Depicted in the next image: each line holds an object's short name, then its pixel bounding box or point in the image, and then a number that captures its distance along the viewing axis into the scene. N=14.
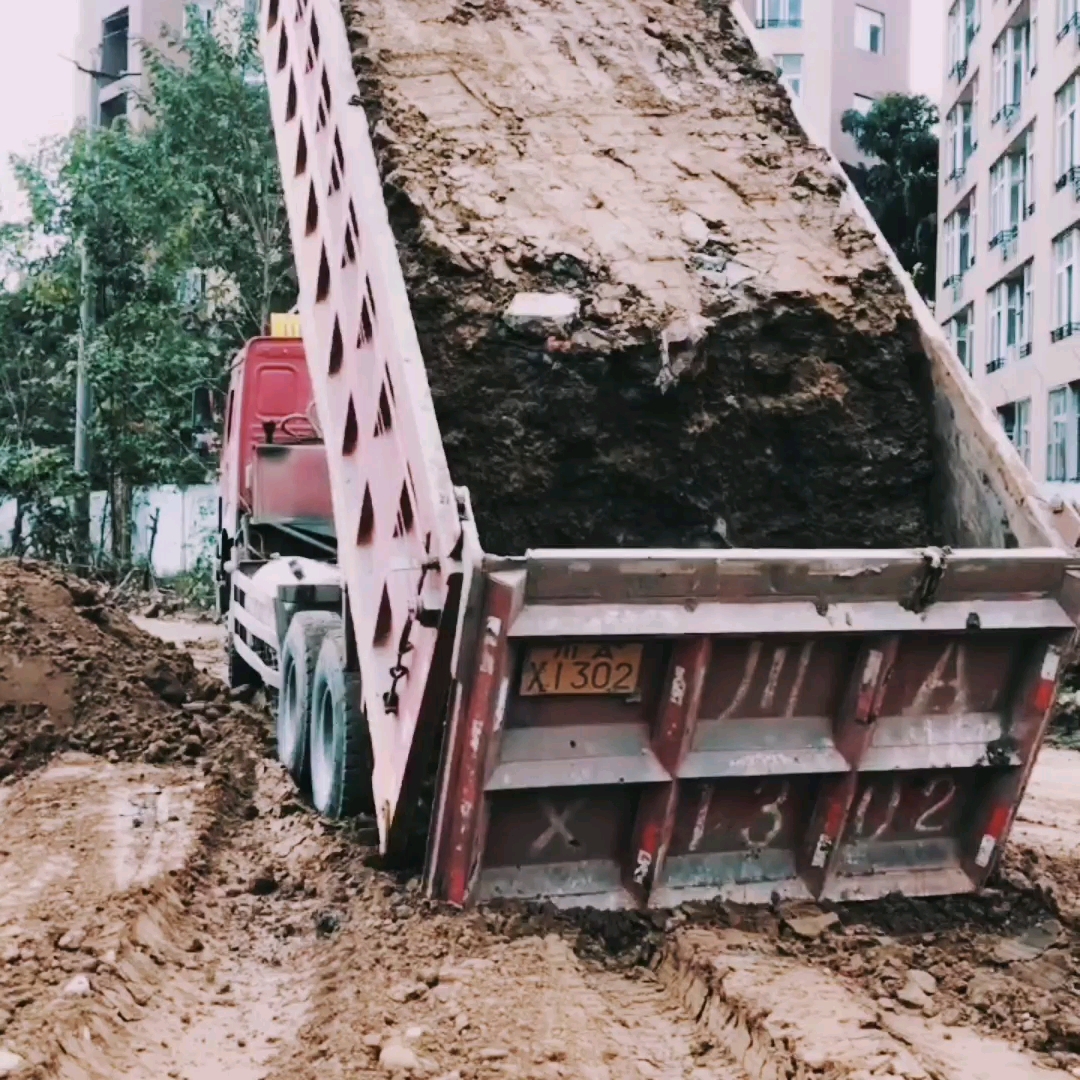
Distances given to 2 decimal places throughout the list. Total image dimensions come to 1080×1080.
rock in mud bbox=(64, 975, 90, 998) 3.84
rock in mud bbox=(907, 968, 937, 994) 4.00
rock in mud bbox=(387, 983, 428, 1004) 3.83
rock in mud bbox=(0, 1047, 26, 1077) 3.25
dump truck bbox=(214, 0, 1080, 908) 4.18
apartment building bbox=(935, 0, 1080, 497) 23.06
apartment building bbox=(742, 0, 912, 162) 39.34
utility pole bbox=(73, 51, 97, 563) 20.72
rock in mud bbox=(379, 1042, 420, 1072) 3.37
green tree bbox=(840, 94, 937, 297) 33.97
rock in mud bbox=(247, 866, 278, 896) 5.24
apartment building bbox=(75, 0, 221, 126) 35.12
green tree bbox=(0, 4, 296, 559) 20.36
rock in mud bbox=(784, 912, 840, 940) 4.33
